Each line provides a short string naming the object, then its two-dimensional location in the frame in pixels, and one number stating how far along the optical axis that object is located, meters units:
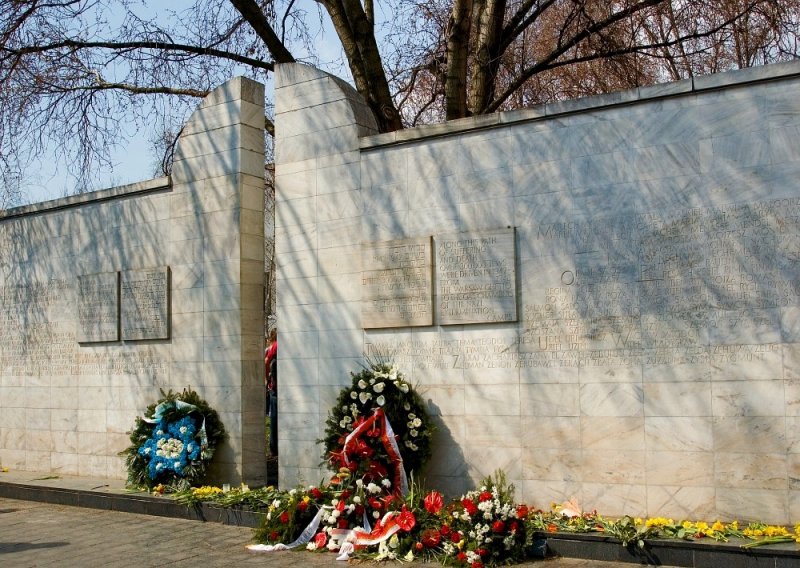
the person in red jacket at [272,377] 12.78
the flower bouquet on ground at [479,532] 7.22
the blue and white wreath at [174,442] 10.58
